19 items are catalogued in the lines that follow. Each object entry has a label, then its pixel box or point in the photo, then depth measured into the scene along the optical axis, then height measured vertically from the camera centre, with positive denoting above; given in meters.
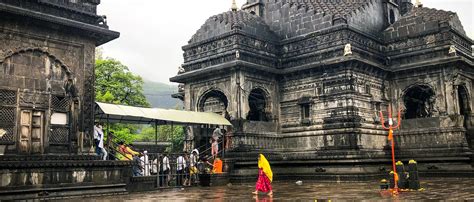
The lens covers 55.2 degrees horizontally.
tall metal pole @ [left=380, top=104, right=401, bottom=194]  13.20 -1.18
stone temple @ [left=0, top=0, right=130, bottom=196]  13.05 +1.55
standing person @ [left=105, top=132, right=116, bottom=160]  16.06 +0.00
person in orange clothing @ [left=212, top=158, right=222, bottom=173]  19.52 -0.90
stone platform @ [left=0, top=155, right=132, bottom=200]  12.46 -0.79
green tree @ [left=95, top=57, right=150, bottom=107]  35.69 +5.16
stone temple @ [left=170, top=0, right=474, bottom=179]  21.25 +2.91
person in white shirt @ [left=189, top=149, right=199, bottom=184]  18.73 -0.81
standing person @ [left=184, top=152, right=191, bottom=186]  18.41 -1.05
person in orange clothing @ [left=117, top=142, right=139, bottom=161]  17.24 -0.13
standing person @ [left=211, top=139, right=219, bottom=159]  21.20 -0.13
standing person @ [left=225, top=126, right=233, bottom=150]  21.47 +0.30
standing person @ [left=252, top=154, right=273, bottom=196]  13.95 -1.17
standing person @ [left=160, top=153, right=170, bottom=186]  17.58 -0.89
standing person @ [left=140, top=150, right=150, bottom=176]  17.12 -0.66
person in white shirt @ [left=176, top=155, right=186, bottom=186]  18.23 -0.89
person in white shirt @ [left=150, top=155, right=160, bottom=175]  17.15 -0.75
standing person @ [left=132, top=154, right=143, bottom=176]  16.89 -0.74
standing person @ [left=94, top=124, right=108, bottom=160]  15.61 +0.26
